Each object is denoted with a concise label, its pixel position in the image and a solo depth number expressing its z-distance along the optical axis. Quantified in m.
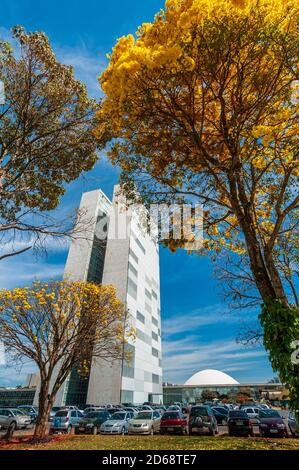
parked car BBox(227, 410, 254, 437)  16.47
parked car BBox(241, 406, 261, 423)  25.09
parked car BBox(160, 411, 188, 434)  16.89
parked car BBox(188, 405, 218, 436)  16.25
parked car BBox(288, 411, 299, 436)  14.85
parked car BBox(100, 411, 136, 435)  18.06
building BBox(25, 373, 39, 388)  69.19
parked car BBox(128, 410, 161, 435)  17.62
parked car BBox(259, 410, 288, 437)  15.39
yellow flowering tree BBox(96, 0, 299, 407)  6.65
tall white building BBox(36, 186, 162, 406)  42.41
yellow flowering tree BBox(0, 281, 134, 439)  15.23
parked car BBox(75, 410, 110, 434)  18.61
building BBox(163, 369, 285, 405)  74.69
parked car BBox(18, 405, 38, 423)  24.31
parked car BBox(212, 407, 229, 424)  23.84
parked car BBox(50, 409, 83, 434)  19.28
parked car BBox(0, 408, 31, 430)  21.28
